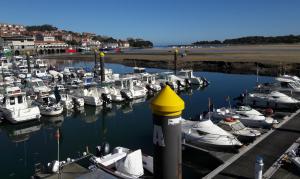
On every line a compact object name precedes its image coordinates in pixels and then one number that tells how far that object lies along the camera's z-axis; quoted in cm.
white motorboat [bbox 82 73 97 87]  2833
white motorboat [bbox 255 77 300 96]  2402
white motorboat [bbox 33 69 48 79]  3729
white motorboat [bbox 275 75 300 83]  2519
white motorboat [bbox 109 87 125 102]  2719
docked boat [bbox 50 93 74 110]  2464
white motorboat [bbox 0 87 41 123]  2030
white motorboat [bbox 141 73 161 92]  3159
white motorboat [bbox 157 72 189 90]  3410
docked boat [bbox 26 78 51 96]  2645
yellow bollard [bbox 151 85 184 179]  324
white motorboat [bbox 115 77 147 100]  2796
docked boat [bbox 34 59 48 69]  4796
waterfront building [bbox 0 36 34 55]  10213
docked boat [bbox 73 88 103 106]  2554
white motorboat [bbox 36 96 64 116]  2233
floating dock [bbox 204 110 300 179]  972
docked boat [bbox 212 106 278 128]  1564
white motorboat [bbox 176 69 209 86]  3652
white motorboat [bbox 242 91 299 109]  2047
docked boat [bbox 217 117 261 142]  1354
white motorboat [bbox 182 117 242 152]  1207
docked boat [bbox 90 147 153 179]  952
